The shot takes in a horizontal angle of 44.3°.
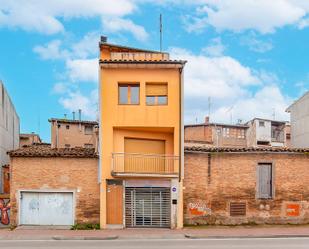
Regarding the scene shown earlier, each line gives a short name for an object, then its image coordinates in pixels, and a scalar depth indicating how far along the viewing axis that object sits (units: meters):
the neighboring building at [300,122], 29.81
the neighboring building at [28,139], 46.81
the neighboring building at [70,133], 42.03
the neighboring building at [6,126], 26.55
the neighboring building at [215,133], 48.38
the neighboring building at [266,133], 51.06
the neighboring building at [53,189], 20.36
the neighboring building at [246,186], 21.47
